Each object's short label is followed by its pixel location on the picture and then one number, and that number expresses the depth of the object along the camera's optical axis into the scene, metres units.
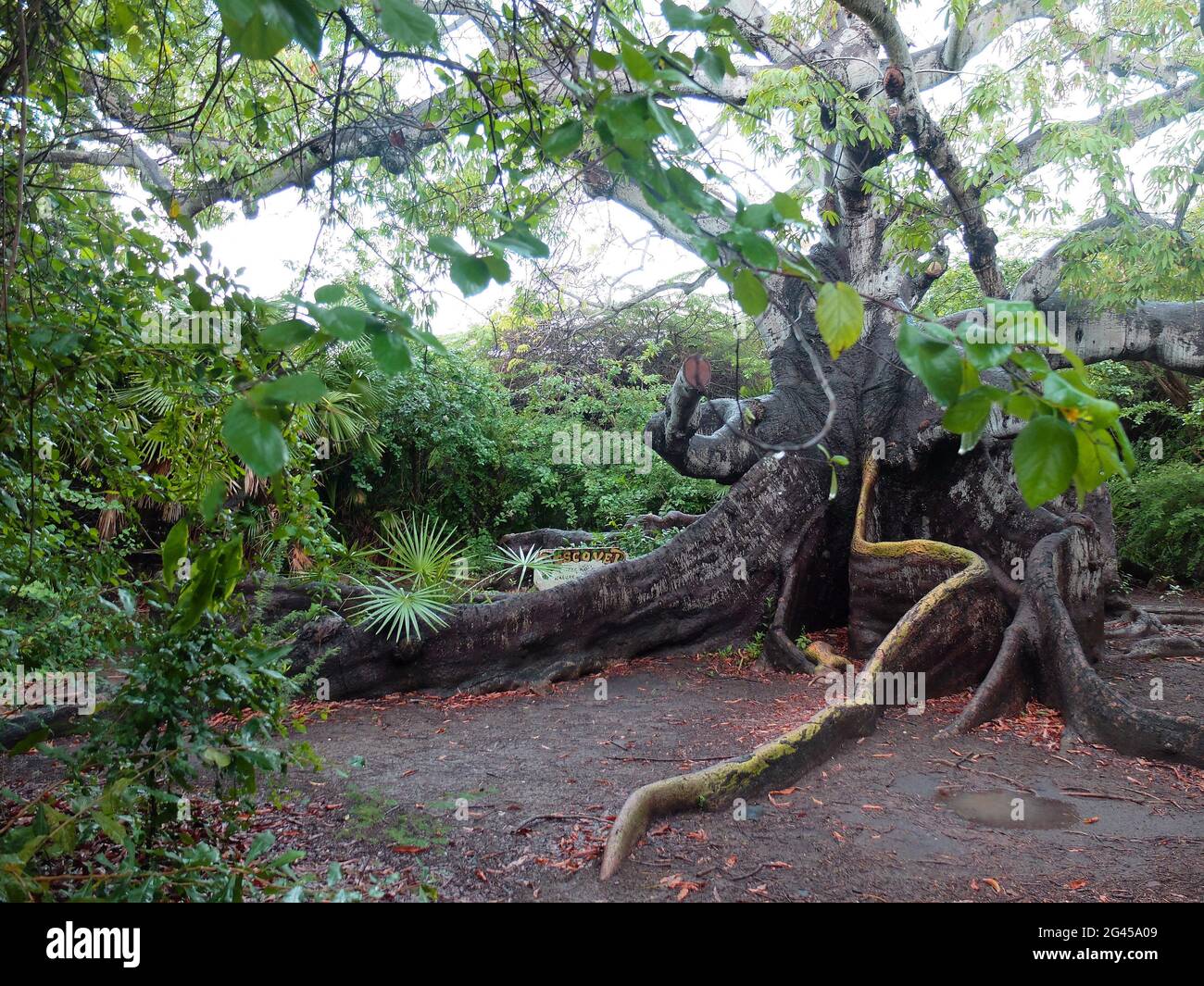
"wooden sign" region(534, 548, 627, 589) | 8.83
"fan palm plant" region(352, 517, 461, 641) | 6.84
